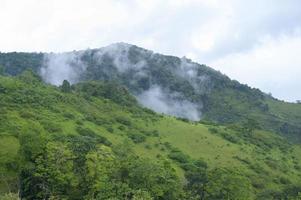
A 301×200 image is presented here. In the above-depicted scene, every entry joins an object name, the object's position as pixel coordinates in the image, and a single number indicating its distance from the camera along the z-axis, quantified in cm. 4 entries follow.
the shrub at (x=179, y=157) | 12162
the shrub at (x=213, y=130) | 15179
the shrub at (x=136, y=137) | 12619
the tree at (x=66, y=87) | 14875
